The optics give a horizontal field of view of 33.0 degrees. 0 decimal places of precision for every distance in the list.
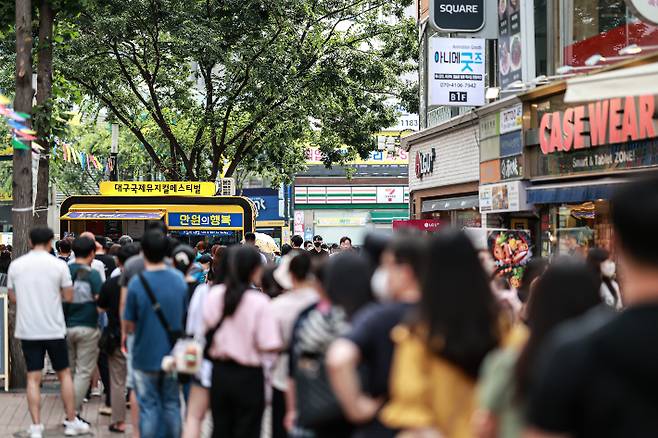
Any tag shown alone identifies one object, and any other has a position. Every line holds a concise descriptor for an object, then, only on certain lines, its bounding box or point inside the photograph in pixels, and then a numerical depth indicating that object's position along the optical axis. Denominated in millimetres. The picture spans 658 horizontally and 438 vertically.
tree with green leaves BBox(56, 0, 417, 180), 27047
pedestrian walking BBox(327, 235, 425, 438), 4598
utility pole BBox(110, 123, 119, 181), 29455
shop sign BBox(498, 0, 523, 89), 20250
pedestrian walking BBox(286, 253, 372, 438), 5336
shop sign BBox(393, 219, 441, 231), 23922
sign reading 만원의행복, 22078
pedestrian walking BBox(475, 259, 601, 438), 3721
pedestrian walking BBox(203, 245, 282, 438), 6988
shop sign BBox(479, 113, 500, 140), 21062
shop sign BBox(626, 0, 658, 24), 14039
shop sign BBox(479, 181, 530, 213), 19594
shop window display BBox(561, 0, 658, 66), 16078
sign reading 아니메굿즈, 21000
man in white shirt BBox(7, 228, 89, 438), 9719
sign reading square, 21172
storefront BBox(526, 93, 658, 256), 15445
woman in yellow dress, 4086
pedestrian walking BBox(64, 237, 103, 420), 10414
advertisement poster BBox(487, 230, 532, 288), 14641
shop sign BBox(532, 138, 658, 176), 15273
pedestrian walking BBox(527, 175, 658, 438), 2941
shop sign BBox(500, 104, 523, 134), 19625
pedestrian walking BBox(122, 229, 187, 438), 8281
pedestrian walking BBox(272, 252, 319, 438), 6703
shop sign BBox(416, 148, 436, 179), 26516
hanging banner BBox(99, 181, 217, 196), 22641
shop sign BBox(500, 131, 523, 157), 19734
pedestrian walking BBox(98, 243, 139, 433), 10195
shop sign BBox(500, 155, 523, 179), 19812
